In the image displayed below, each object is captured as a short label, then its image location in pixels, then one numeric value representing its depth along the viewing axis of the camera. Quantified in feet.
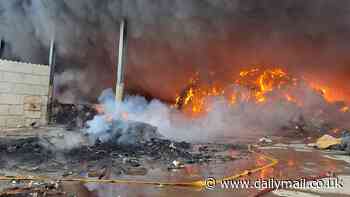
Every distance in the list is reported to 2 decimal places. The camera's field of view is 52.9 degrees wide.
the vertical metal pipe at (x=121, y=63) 46.68
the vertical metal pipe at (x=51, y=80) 43.73
